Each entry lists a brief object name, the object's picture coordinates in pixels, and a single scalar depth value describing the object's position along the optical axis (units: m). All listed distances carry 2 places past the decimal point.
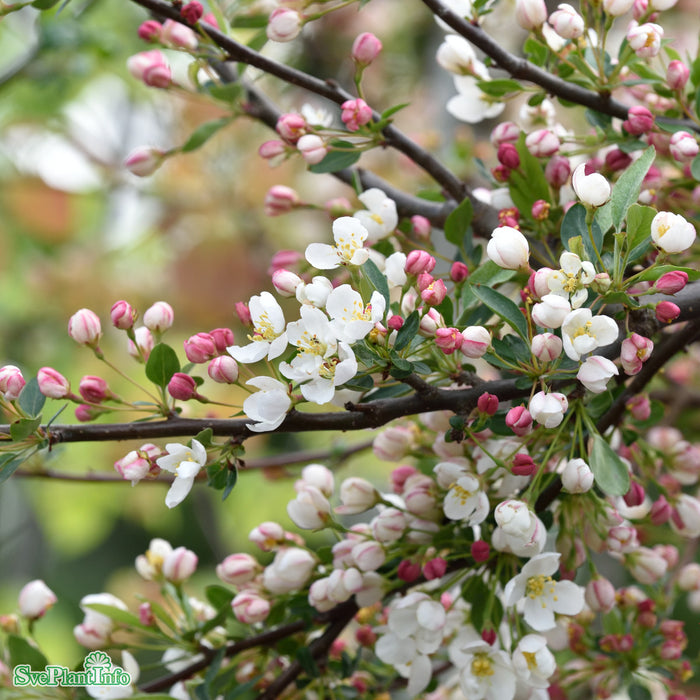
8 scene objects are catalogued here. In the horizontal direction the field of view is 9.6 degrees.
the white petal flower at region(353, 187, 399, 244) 2.12
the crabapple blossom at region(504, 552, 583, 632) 2.05
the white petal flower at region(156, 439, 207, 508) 1.99
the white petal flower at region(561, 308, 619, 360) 1.97
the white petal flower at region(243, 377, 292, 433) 1.98
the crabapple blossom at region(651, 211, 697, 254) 1.99
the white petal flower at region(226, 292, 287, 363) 1.99
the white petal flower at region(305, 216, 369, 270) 2.00
